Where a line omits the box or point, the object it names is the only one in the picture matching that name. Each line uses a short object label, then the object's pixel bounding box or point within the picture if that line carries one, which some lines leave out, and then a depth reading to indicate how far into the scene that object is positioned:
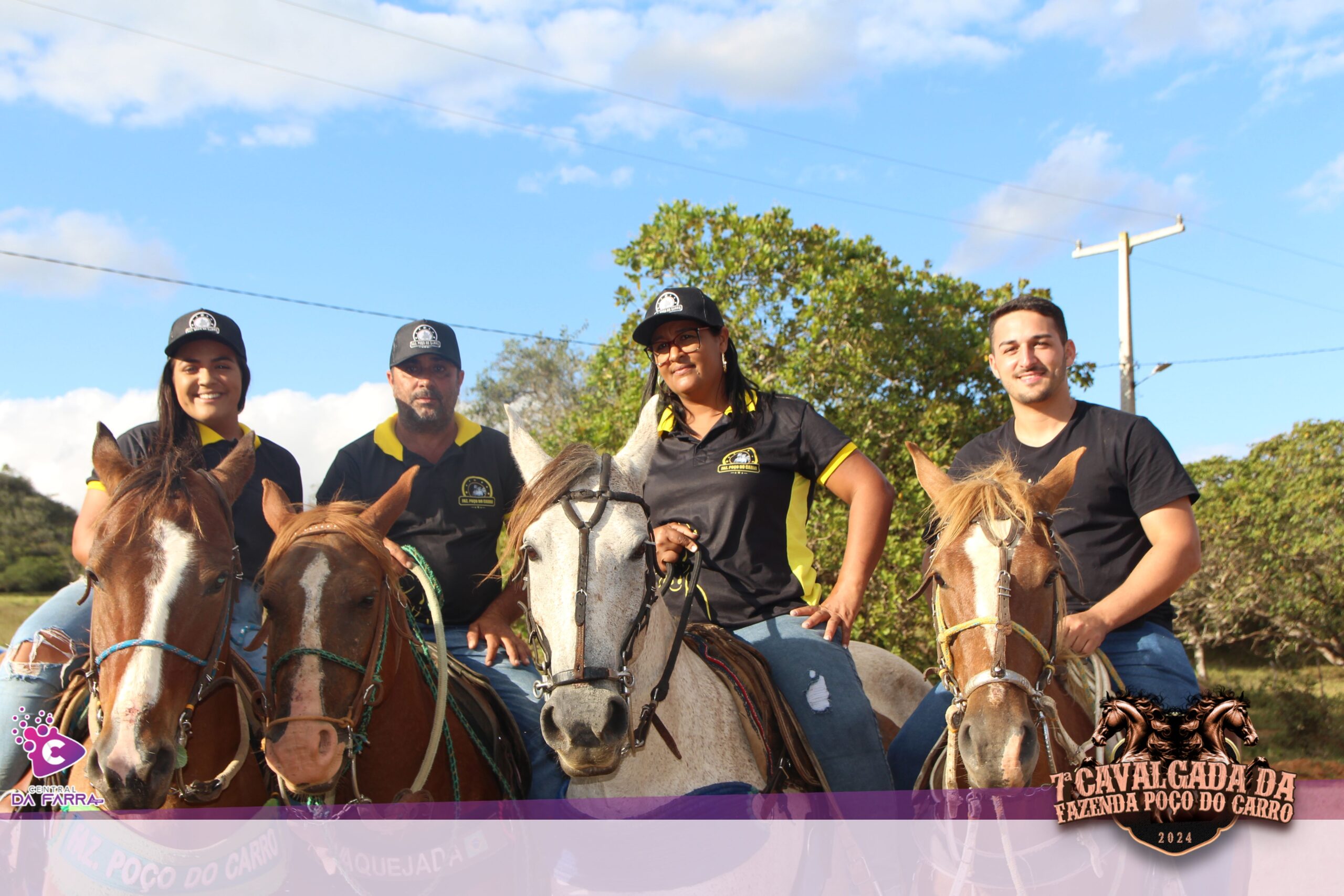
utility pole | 15.94
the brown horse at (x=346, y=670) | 2.86
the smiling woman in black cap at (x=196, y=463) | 3.59
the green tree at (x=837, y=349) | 11.02
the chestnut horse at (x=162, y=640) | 2.67
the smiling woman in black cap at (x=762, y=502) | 3.71
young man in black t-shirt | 3.56
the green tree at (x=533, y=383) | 29.80
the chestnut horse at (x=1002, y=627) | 2.85
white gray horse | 2.65
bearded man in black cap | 4.33
